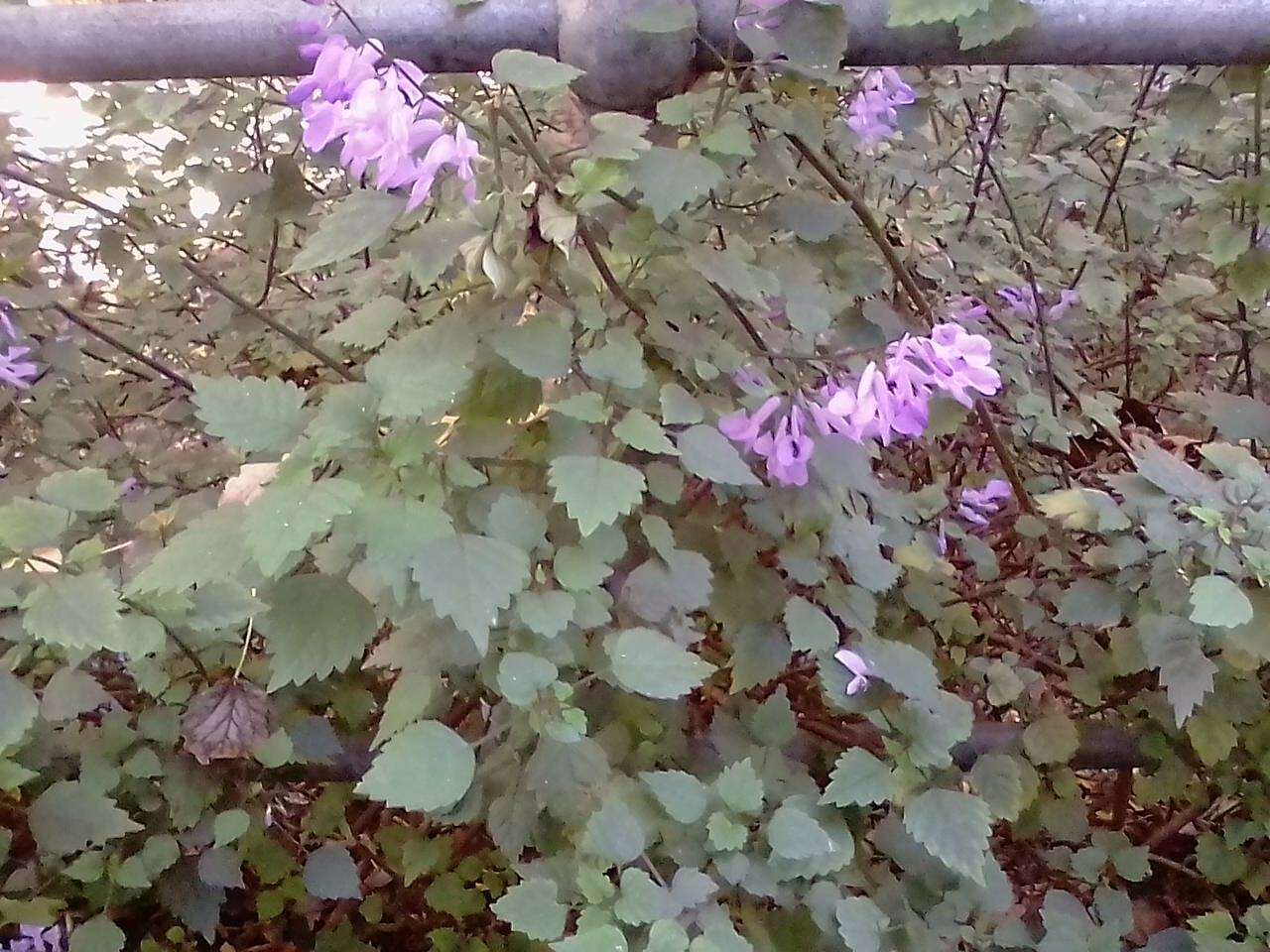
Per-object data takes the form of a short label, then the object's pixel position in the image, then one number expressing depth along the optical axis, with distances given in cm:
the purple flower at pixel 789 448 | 92
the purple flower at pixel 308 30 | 71
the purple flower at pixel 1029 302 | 190
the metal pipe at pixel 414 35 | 75
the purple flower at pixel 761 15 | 81
